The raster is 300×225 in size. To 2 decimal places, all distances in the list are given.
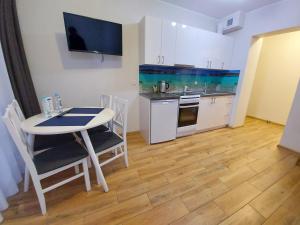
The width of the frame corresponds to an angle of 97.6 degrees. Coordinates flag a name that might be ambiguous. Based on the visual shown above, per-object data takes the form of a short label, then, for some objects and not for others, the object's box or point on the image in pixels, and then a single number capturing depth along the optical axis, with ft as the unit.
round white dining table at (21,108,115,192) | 3.83
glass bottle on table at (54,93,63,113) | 5.33
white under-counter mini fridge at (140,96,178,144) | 7.38
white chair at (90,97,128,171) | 4.85
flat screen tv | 5.77
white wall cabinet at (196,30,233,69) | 8.52
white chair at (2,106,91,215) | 3.35
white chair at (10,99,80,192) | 4.60
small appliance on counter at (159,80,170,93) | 8.89
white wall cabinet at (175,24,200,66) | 7.70
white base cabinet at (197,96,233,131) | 8.99
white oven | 8.04
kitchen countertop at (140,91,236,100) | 7.18
